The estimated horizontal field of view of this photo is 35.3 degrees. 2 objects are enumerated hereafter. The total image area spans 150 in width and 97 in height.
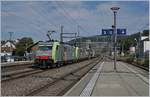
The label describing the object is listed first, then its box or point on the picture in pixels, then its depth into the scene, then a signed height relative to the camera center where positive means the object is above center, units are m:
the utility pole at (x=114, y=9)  22.54 +4.25
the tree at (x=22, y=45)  74.49 +2.87
